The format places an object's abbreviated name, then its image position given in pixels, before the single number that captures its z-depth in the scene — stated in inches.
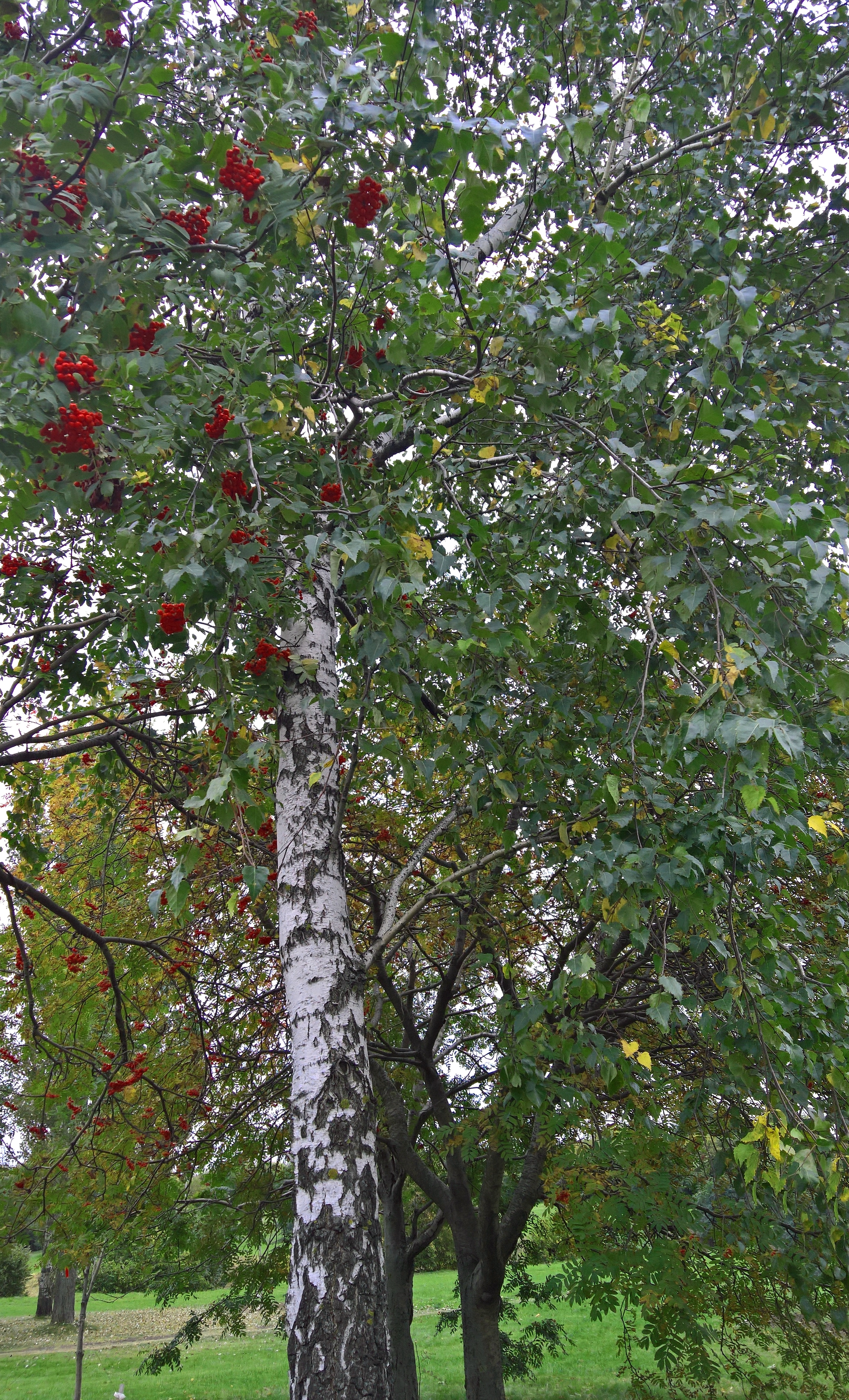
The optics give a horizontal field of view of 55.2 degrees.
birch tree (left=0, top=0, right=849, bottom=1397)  88.4
